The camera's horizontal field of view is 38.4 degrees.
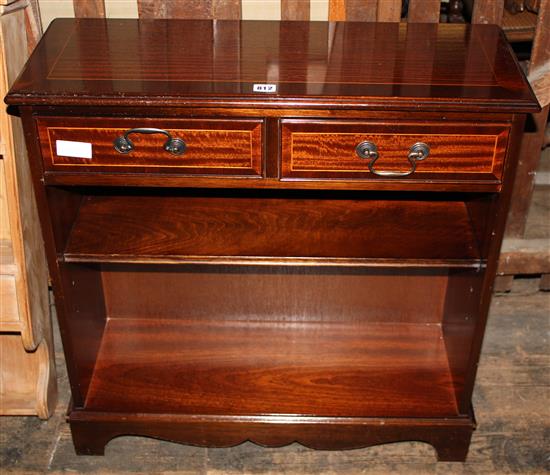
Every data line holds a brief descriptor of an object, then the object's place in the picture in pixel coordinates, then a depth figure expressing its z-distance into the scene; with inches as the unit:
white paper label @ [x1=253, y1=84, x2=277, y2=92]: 66.2
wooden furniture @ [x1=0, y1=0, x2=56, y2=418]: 75.5
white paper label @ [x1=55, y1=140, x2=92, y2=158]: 68.1
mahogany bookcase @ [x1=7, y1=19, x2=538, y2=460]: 66.9
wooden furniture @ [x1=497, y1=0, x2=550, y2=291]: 89.3
